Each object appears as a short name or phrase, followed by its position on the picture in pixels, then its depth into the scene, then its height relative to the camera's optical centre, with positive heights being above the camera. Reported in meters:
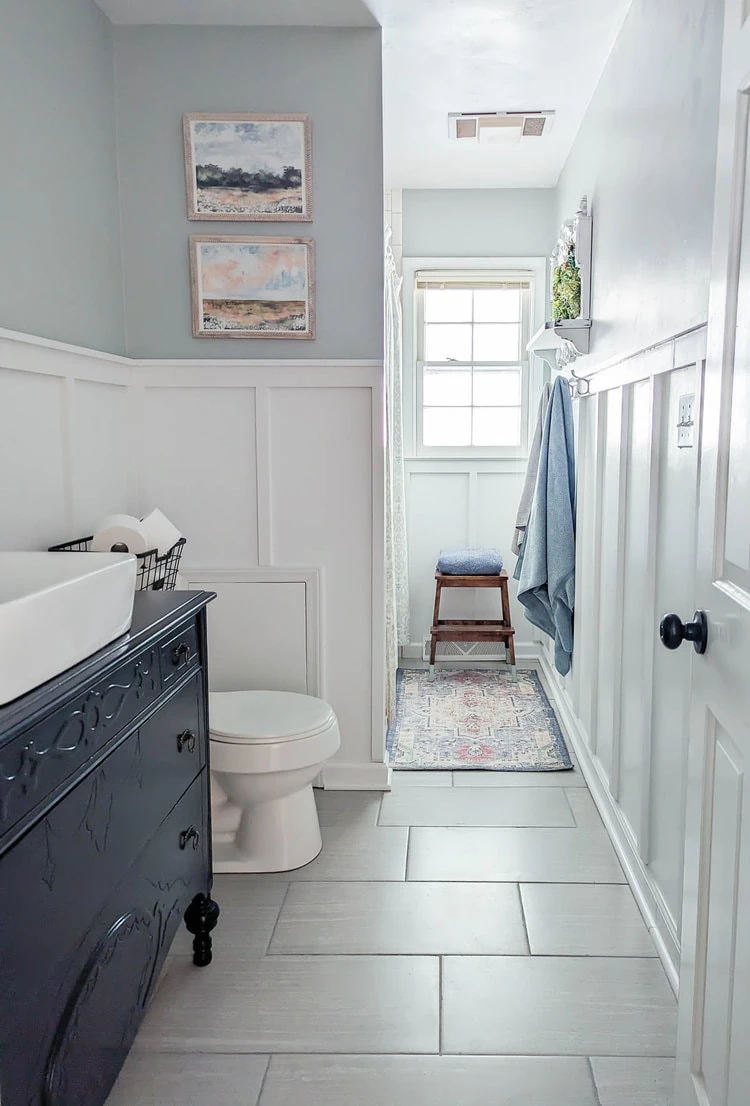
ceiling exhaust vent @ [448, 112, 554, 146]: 3.45 +1.37
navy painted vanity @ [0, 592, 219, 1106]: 1.09 -0.62
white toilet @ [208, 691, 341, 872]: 2.35 -0.90
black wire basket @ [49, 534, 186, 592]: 2.29 -0.33
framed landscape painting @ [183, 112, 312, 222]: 2.77 +0.94
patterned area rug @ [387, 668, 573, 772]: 3.30 -1.17
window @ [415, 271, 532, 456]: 4.63 +0.50
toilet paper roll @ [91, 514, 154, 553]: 2.23 -0.21
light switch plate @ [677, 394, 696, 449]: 1.82 +0.07
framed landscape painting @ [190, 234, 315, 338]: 2.82 +0.56
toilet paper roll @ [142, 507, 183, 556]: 2.47 -0.22
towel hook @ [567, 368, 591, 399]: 3.14 +0.27
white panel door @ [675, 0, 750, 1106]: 1.17 -0.35
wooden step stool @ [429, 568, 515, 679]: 4.39 -0.90
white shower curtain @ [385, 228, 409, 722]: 3.67 -0.18
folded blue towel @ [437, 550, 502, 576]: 4.37 -0.56
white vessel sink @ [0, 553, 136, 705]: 1.07 -0.22
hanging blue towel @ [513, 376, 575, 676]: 3.49 -0.32
